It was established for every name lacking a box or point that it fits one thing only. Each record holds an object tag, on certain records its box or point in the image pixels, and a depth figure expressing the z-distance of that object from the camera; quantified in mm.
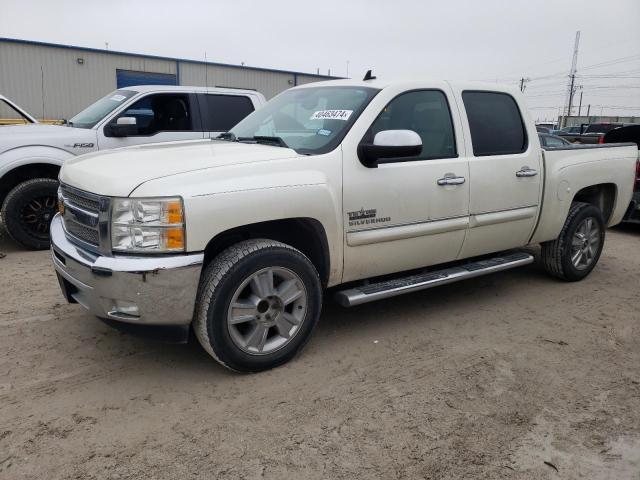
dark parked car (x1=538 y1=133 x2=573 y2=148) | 9692
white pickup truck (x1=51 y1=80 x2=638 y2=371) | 2883
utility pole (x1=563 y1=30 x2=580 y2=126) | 48638
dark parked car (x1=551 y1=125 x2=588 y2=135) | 26656
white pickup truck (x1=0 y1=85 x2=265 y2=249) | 6012
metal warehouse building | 18469
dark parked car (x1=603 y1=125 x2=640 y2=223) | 7654
